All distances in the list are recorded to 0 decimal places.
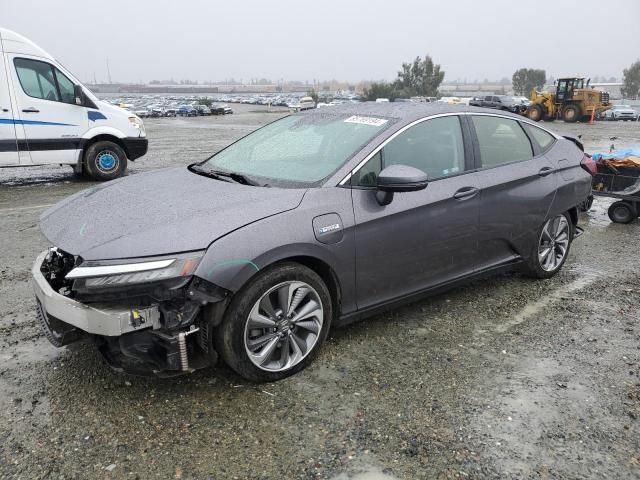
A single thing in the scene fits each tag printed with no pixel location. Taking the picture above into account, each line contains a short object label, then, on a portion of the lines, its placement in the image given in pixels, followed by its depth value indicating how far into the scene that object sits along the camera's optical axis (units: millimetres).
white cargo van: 8703
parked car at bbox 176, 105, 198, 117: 50188
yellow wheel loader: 31859
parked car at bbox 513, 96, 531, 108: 46800
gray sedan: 2645
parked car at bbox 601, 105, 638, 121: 37875
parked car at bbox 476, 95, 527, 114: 40094
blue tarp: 7227
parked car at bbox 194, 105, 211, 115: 50188
